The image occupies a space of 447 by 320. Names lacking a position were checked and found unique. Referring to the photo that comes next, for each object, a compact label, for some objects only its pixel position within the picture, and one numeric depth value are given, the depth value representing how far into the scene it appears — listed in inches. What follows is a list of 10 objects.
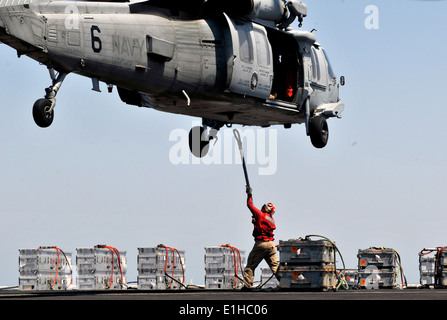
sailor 904.3
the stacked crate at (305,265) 874.8
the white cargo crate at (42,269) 1135.6
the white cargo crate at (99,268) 1127.0
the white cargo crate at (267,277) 1155.9
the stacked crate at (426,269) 1135.6
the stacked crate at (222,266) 1117.6
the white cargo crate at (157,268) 1111.0
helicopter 738.8
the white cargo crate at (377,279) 1066.7
